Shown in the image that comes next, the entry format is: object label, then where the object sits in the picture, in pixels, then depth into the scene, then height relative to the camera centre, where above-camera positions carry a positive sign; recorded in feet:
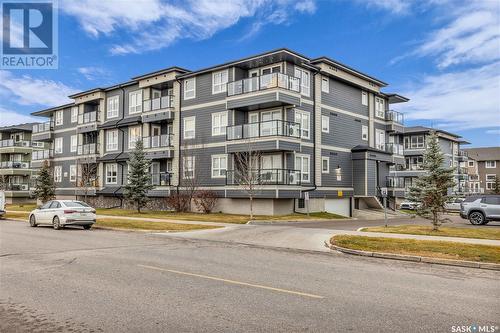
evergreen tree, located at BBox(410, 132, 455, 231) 66.03 +0.09
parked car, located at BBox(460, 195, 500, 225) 83.41 -4.94
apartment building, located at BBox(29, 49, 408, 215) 104.27 +14.75
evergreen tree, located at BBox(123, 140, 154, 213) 115.89 +1.23
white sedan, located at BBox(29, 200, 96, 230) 71.20 -5.18
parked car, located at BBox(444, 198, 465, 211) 153.51 -8.44
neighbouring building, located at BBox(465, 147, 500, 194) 306.14 +10.53
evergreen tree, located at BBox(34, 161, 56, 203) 145.89 -0.83
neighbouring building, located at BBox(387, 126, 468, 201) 208.74 +18.05
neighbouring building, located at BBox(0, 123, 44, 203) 208.44 +11.06
